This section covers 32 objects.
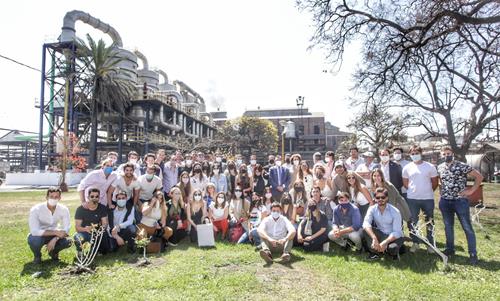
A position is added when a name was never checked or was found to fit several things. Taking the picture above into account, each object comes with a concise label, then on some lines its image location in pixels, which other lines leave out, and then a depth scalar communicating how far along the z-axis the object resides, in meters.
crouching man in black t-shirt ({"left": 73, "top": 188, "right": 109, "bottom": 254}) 6.03
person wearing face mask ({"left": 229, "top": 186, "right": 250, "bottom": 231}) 8.20
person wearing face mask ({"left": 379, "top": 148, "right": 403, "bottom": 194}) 7.04
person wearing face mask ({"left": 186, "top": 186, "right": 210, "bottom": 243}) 7.72
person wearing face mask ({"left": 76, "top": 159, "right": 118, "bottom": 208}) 6.59
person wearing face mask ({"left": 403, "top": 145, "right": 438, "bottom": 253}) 6.28
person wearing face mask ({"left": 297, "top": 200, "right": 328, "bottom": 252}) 6.52
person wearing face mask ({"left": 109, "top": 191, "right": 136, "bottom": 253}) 6.46
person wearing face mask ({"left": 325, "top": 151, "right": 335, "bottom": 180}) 8.26
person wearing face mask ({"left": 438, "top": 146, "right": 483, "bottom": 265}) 5.72
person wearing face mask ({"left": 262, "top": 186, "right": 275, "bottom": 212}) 7.91
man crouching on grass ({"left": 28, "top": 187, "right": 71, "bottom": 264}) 5.71
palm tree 30.17
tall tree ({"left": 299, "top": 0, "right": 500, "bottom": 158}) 8.14
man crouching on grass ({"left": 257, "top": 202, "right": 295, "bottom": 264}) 6.20
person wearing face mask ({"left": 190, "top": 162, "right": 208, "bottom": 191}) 8.46
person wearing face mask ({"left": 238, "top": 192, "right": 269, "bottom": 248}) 6.99
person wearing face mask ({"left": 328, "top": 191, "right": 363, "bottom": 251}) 6.37
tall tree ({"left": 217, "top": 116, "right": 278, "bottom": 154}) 46.44
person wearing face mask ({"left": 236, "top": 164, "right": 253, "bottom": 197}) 8.77
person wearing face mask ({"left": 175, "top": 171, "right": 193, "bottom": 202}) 8.16
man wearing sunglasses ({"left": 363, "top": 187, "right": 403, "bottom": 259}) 5.74
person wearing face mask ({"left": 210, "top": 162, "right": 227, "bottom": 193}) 8.99
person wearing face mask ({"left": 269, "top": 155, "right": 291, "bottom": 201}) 8.88
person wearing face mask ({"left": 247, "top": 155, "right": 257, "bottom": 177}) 9.15
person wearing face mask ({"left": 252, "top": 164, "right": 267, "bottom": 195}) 8.94
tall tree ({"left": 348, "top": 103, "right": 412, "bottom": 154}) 30.73
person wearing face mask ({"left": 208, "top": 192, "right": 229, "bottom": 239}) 7.88
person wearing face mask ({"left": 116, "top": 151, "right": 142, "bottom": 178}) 7.86
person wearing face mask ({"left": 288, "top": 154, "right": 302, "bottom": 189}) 8.99
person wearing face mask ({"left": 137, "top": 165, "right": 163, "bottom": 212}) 7.25
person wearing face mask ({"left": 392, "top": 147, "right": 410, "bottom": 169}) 7.53
